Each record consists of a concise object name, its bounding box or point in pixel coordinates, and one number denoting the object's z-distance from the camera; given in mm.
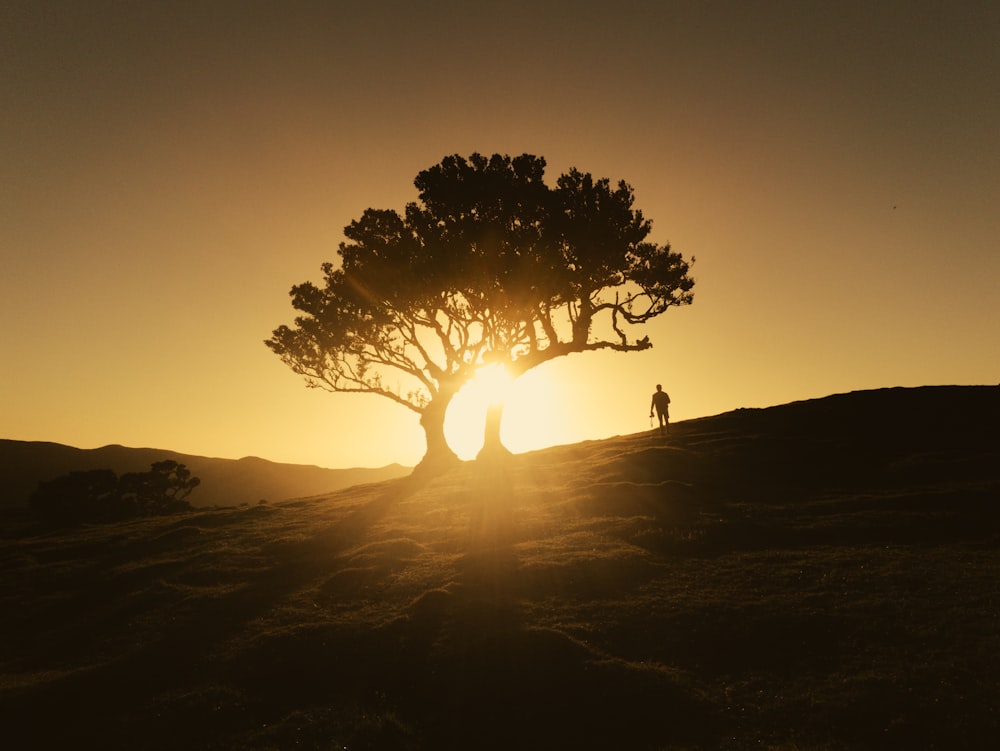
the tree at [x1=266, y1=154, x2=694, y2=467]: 37906
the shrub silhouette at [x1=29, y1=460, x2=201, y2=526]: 57469
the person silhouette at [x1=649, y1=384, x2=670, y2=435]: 44219
